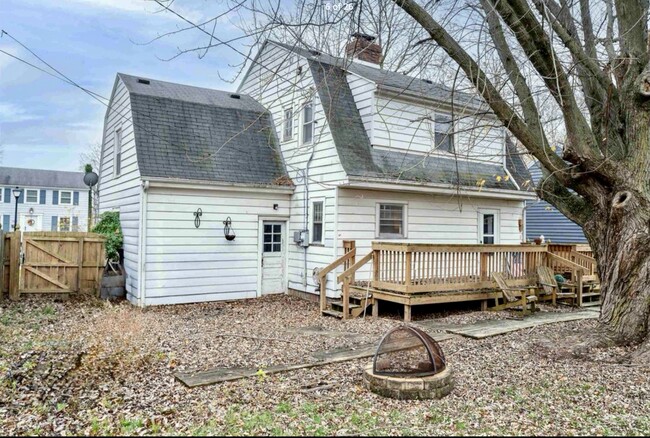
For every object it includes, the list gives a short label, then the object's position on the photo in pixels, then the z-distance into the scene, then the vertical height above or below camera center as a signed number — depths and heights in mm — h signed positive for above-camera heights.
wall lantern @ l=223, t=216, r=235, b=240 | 11667 +18
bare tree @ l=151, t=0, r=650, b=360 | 5922 +1815
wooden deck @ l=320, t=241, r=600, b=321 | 9391 -835
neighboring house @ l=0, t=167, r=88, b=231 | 34938 +2289
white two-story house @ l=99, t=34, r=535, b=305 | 10906 +1108
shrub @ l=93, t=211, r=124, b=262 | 12406 -65
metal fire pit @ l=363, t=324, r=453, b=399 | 4469 -1374
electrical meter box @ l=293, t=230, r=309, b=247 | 11665 -147
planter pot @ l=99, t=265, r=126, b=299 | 11805 -1436
